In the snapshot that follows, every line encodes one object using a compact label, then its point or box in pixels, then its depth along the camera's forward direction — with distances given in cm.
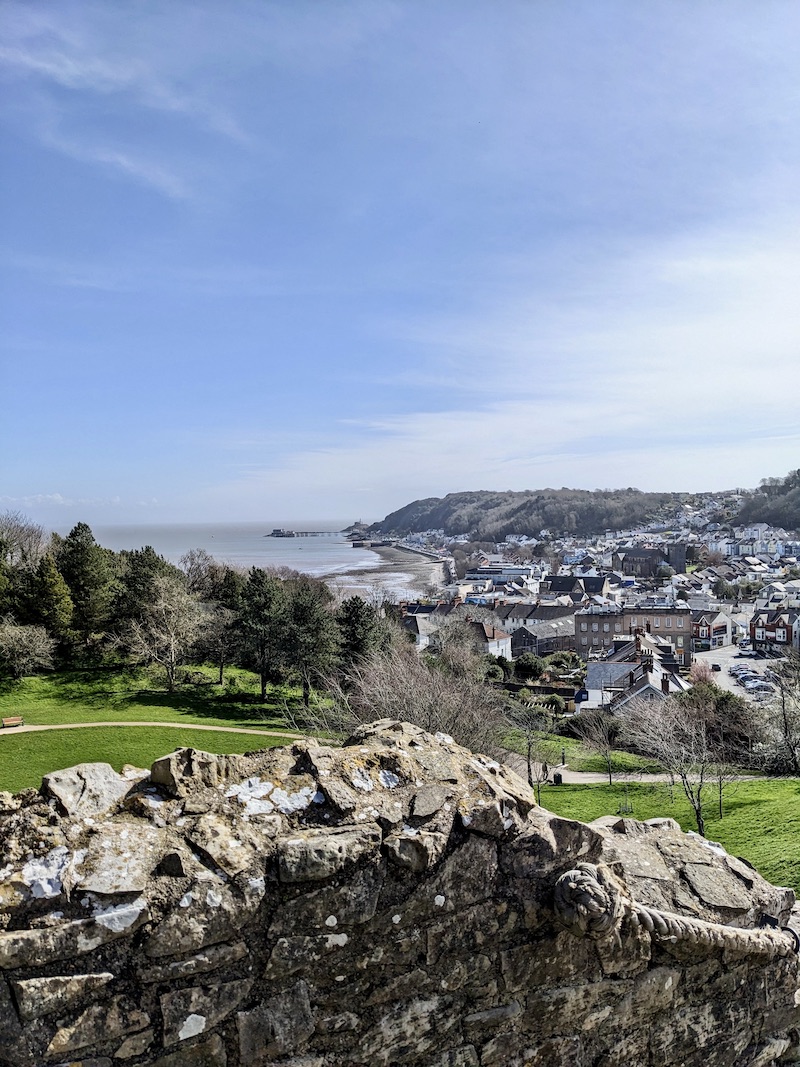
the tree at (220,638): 3428
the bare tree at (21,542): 4093
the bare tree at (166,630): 3152
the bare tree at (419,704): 1805
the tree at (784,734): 2498
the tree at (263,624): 3098
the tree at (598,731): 2633
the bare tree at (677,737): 1817
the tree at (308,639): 2983
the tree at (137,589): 3459
